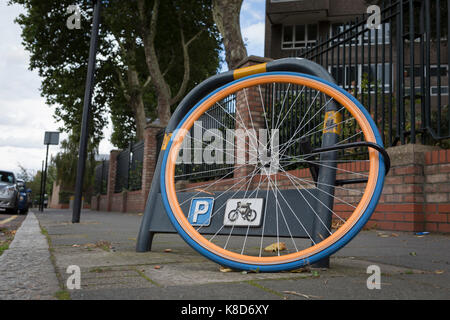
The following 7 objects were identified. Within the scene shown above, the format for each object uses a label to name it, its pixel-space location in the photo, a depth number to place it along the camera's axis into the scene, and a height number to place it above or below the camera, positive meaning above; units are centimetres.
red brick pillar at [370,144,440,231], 430 +15
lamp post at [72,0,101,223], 641 +118
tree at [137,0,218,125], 1567 +761
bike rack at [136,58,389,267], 188 +4
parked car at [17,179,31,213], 1332 -33
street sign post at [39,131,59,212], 1895 +243
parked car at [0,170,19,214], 1260 -27
